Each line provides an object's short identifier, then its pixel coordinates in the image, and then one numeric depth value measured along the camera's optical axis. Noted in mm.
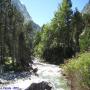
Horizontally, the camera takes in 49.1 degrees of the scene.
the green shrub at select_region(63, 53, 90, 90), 6950
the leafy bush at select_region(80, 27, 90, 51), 15995
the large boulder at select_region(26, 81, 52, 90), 8555
